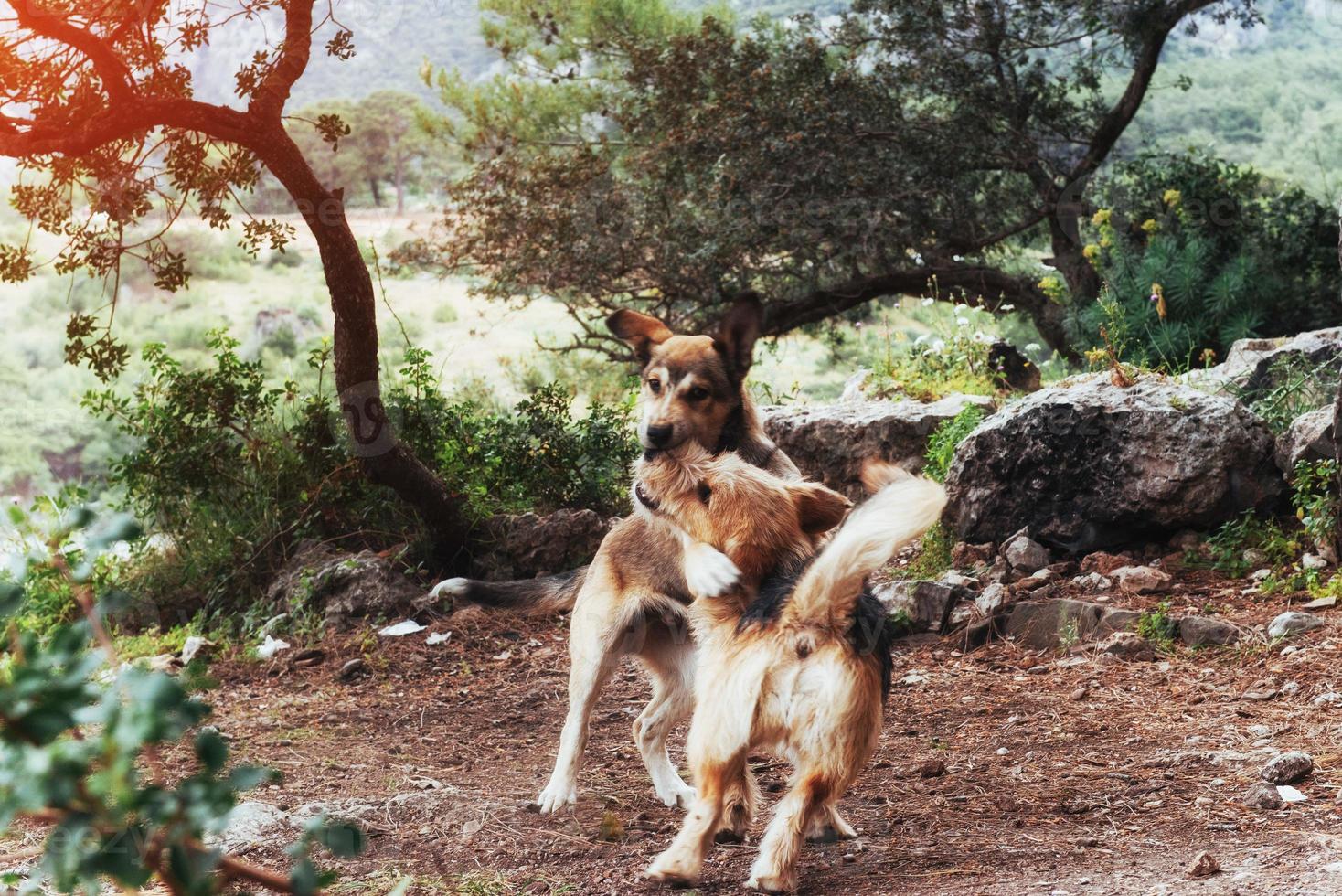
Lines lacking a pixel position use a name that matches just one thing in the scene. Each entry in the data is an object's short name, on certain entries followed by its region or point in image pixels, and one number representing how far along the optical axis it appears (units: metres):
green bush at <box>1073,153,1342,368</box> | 10.38
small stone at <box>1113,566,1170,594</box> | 6.17
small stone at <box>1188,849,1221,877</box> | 3.10
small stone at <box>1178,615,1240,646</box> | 5.48
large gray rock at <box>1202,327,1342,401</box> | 7.17
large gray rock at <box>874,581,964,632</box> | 6.29
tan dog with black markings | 3.04
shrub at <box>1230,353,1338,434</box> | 6.94
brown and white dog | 4.35
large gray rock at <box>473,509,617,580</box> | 7.59
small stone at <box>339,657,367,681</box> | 6.49
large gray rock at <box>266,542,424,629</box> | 7.18
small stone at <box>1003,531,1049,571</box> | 6.61
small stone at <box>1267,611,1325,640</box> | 5.38
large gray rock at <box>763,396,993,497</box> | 8.06
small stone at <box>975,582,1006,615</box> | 6.14
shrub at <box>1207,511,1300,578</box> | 6.25
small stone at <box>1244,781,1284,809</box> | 3.70
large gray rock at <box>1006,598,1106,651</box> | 5.82
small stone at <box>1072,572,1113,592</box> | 6.26
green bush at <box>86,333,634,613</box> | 7.80
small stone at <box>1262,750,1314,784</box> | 3.85
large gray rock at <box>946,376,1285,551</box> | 6.48
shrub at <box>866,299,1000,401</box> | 9.31
